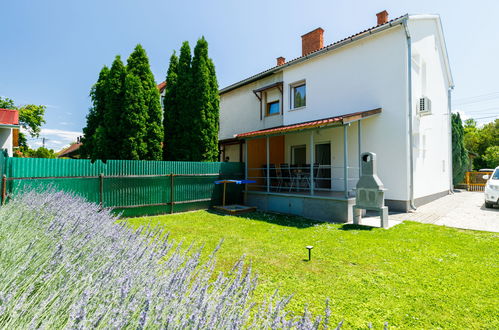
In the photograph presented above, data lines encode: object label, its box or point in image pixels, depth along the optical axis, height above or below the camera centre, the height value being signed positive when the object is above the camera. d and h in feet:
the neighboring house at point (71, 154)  92.28 +6.09
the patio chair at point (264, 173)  42.88 -0.84
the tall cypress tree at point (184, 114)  41.01 +9.50
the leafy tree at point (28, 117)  94.58 +20.43
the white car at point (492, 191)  33.81 -3.13
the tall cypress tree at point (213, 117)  41.81 +9.17
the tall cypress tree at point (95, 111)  44.04 +10.68
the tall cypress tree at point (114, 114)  35.53 +8.10
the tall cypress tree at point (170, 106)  42.75 +11.11
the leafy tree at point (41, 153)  91.56 +6.17
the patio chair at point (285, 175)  40.19 -1.04
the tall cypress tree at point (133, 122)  34.73 +6.80
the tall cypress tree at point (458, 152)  60.85 +4.10
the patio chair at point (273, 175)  40.52 -1.06
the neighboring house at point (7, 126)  46.78 +8.34
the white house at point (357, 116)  32.35 +8.59
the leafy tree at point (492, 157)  100.73 +4.91
